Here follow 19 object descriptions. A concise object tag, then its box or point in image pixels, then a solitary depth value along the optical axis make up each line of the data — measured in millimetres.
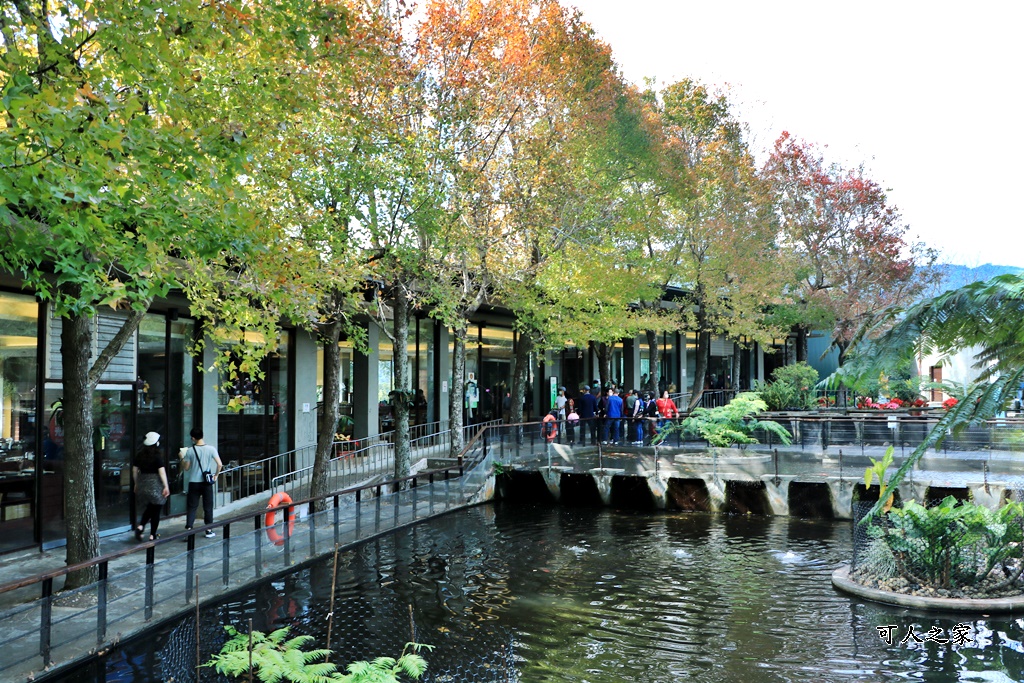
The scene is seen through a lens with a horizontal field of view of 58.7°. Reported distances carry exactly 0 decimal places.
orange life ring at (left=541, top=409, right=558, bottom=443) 24203
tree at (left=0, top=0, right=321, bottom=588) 7820
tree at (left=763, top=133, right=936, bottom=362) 40688
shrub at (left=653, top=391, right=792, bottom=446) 23156
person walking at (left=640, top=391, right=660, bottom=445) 25197
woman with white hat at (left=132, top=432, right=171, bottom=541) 14797
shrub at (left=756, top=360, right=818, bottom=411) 34312
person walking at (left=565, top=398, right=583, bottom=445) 24766
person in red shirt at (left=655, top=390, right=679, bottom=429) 28130
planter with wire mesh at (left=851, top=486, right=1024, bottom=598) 11617
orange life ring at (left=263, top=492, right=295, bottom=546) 13117
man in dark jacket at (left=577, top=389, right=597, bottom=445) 27681
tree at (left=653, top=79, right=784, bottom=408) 31234
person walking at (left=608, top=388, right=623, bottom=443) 25250
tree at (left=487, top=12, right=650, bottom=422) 22094
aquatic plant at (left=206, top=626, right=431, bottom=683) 7898
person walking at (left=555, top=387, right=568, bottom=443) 28347
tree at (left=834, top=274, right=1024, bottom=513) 7652
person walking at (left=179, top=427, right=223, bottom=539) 15789
